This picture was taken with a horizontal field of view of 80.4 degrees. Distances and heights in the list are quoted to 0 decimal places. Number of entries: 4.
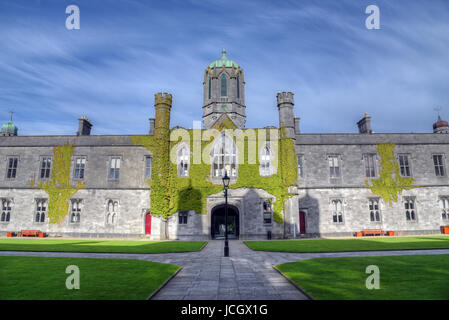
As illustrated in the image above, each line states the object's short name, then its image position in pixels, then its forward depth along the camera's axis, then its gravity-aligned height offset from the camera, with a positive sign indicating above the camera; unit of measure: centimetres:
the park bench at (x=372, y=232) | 2550 -221
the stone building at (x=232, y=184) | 2486 +232
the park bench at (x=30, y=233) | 2578 -211
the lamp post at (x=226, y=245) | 1343 -180
